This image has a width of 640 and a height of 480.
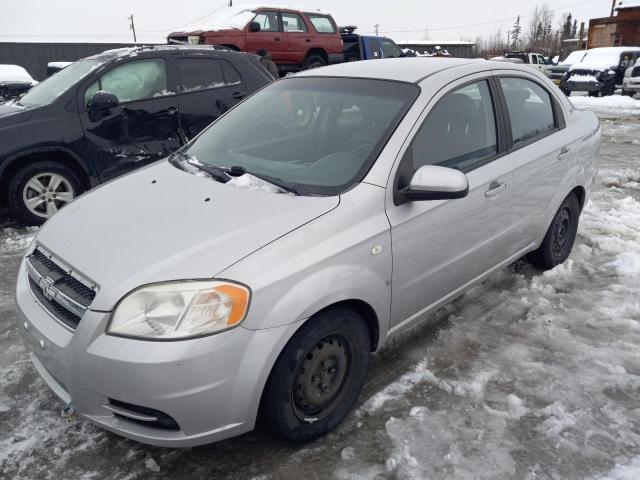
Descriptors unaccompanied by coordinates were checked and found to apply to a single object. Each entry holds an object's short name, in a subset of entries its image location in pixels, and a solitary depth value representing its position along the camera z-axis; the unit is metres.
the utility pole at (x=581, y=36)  43.20
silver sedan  2.04
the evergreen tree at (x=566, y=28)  82.79
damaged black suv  5.26
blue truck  16.06
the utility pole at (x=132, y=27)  74.44
